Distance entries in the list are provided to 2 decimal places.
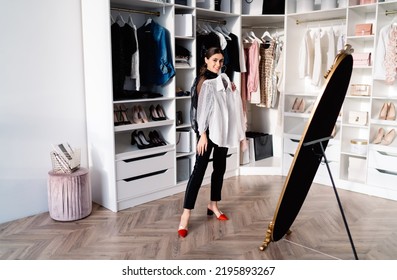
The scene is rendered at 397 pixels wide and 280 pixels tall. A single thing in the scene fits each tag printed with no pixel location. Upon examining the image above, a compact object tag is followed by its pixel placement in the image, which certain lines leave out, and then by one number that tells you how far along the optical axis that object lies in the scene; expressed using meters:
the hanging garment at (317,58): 4.62
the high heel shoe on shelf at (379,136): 4.19
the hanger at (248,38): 5.03
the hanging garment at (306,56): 4.71
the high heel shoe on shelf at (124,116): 3.84
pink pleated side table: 3.42
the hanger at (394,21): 4.00
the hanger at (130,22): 3.84
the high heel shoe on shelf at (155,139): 4.05
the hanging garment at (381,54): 4.00
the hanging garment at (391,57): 3.91
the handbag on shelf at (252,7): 4.78
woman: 3.03
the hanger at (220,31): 4.61
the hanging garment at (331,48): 4.57
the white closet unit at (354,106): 4.11
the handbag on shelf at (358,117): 4.29
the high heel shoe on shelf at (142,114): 3.99
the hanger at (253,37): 4.99
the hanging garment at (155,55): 3.94
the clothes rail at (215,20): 4.65
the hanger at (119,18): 3.87
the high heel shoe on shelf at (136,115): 3.96
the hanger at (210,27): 4.57
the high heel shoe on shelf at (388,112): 4.13
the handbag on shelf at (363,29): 4.12
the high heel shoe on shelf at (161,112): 4.13
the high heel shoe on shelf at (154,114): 4.07
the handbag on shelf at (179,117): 4.32
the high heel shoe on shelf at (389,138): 4.15
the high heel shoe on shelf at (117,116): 3.89
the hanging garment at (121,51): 3.65
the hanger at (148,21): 4.01
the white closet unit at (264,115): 4.96
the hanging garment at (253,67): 4.90
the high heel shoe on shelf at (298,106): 4.84
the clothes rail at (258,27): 5.19
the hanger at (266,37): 5.10
